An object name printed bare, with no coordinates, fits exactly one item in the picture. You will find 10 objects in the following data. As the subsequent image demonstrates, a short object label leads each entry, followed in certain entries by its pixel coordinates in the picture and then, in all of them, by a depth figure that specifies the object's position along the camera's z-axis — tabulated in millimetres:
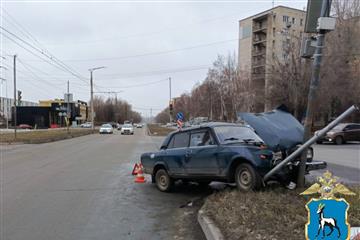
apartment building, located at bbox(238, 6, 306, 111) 94312
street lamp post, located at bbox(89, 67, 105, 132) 60212
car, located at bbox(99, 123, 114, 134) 55750
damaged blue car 7895
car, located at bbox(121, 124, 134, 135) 53662
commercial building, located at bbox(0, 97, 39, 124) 122406
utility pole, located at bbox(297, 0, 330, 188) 7386
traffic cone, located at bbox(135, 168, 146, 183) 11297
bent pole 5889
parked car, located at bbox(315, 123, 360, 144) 29219
